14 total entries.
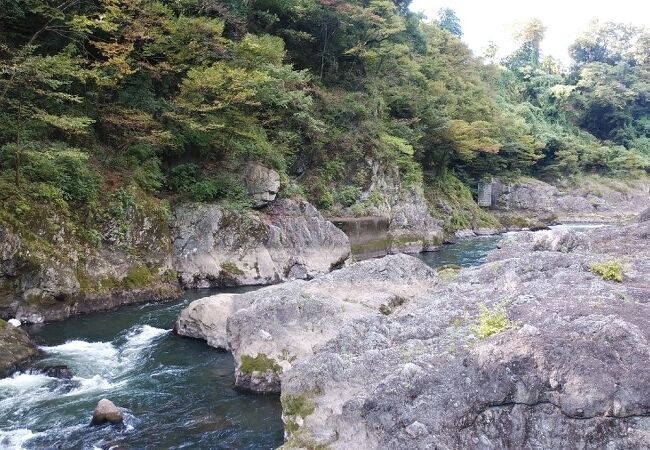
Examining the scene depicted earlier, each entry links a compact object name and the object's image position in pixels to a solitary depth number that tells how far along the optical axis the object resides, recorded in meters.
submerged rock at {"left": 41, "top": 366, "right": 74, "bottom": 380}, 10.02
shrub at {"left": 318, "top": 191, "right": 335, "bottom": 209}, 27.16
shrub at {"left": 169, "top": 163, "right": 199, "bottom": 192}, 20.52
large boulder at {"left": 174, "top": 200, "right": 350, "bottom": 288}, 18.67
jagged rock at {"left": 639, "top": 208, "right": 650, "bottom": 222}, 14.32
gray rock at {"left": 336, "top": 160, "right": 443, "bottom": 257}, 28.09
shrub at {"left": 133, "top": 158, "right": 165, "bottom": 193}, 18.88
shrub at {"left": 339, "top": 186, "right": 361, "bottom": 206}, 28.08
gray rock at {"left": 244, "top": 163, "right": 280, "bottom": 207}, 22.05
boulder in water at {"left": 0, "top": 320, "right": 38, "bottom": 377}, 10.12
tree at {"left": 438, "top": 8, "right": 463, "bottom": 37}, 71.62
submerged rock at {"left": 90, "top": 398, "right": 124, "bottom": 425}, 8.16
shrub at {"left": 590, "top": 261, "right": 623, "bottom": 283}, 7.47
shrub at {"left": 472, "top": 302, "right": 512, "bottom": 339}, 6.10
